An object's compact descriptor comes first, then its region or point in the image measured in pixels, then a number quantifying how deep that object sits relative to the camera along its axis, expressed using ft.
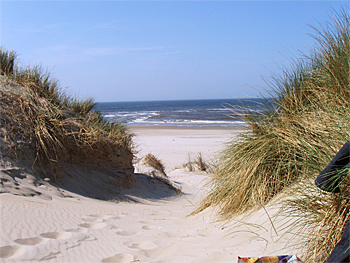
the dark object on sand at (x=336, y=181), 5.20
